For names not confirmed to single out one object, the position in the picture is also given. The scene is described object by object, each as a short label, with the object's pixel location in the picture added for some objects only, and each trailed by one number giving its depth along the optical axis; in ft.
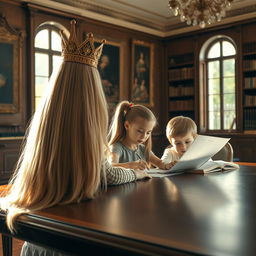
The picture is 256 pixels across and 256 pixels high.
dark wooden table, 2.72
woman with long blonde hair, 4.07
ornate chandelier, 17.61
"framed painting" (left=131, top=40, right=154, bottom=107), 31.55
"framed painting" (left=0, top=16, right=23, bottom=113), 23.06
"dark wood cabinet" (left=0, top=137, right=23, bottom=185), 22.70
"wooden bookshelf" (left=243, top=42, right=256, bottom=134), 28.63
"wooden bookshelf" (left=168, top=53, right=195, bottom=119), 32.32
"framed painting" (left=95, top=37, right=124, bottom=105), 29.07
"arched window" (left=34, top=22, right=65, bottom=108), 25.58
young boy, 9.42
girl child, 8.22
